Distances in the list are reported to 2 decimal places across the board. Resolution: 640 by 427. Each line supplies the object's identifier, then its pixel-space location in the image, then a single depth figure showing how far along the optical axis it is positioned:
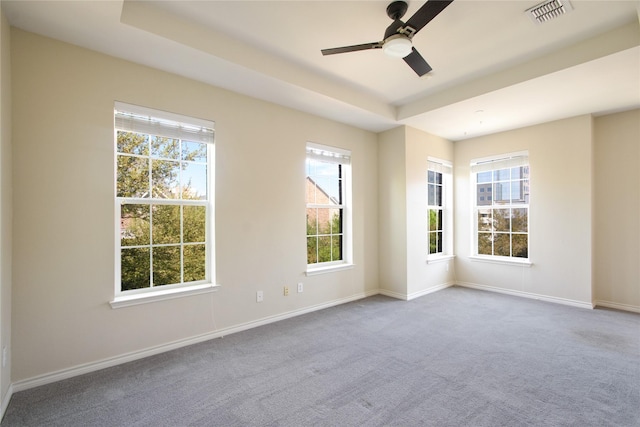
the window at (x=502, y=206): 4.68
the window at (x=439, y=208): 5.14
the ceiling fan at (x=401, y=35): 1.96
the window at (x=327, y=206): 4.12
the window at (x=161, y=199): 2.73
